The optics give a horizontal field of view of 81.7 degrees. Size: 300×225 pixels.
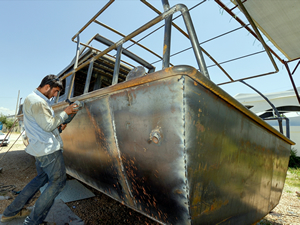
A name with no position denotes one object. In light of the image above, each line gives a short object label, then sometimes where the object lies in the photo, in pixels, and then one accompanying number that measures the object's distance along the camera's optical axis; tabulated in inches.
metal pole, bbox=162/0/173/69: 49.8
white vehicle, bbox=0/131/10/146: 360.8
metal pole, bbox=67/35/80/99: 102.5
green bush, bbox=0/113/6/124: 1048.0
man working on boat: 66.9
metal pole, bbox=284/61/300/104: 147.4
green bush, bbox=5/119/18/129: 1025.3
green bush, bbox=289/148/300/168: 252.8
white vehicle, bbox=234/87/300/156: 279.7
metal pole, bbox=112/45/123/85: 76.4
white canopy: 99.6
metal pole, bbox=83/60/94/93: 90.1
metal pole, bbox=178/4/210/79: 50.8
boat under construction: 43.8
